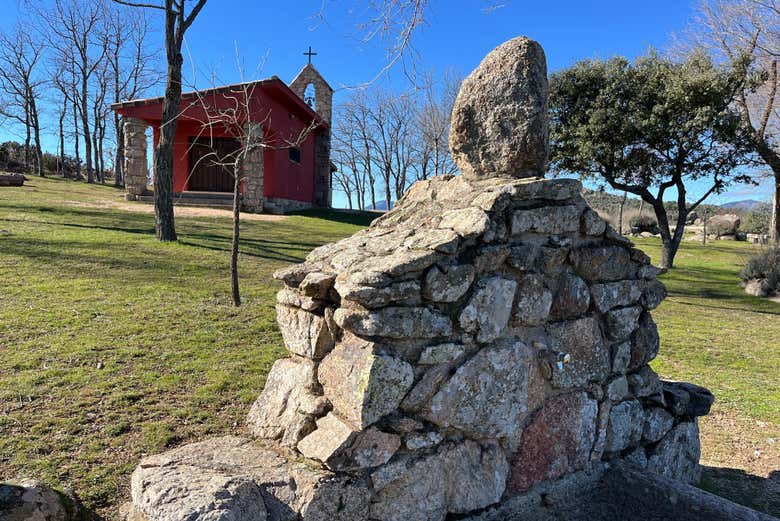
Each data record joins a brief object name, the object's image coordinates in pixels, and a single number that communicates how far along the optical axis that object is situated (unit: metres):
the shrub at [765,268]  12.08
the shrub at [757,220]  28.95
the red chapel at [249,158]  15.09
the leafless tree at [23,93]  26.70
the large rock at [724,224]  29.94
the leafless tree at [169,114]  9.17
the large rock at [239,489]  1.81
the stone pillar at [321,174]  22.22
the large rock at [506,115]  2.85
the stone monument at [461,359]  2.09
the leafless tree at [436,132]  25.55
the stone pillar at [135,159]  15.25
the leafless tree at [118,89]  30.38
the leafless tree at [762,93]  12.58
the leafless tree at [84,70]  27.88
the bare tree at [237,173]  5.55
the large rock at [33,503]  1.97
